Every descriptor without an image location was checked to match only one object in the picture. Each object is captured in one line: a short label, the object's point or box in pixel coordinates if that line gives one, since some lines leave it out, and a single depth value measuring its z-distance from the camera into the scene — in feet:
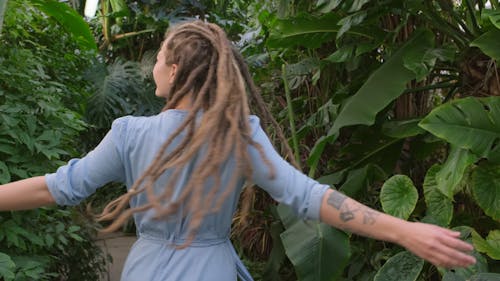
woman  5.22
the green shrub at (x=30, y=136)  9.55
